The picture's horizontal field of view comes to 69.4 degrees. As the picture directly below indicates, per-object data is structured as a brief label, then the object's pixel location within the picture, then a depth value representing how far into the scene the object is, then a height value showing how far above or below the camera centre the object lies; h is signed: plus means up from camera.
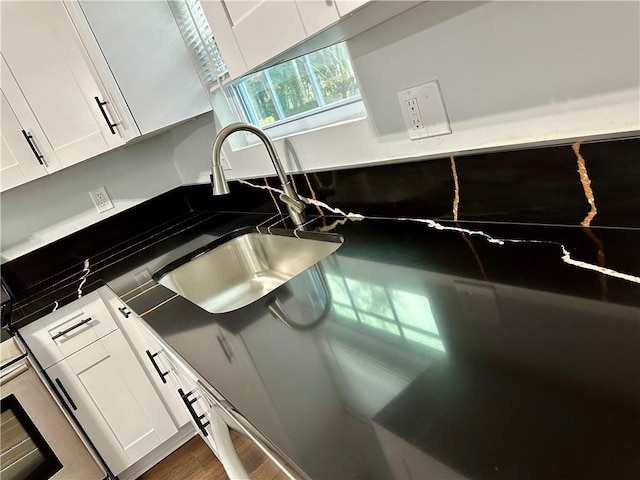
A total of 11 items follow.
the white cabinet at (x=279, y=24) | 0.76 +0.12
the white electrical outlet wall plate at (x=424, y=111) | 1.05 -0.12
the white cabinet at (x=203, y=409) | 0.73 -0.52
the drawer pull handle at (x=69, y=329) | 1.75 -0.48
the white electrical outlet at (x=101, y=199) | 2.39 -0.10
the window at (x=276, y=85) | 1.53 +0.08
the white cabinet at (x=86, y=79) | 1.71 +0.35
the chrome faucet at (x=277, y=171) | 1.41 -0.14
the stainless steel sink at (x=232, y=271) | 1.69 -0.49
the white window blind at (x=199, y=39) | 1.81 +0.36
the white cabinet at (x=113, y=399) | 1.81 -0.83
